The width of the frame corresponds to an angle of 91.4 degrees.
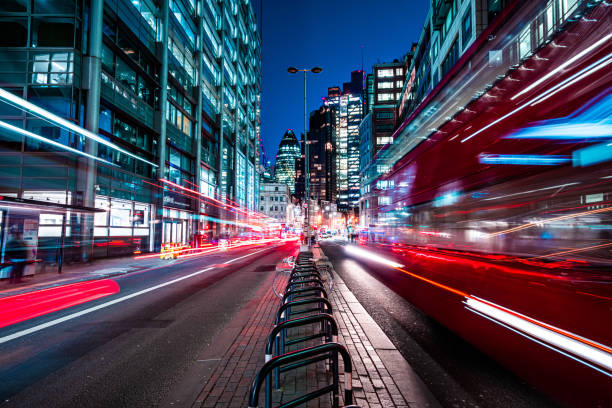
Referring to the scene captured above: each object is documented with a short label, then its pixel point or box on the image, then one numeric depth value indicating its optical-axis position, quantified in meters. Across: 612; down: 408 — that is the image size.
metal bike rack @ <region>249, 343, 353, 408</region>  2.04
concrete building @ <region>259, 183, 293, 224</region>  125.72
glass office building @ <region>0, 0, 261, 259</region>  17.67
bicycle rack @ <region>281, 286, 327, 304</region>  4.45
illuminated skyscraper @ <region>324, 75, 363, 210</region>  193.60
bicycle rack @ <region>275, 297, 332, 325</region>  3.55
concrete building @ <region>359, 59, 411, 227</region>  82.00
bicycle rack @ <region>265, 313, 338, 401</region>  2.84
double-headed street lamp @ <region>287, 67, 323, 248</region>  19.21
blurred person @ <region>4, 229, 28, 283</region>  11.70
